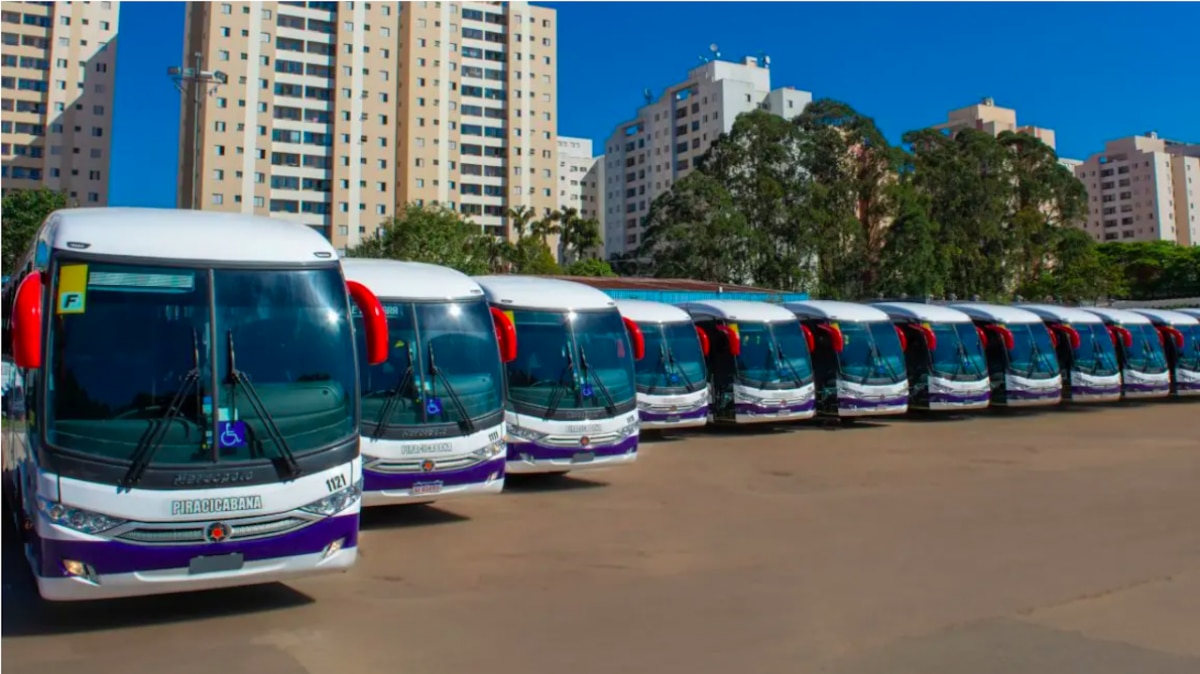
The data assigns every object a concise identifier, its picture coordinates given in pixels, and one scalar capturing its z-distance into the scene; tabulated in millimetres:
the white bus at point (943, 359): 20375
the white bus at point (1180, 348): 26734
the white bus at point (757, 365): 17625
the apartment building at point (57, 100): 88062
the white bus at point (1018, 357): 21766
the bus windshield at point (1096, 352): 23531
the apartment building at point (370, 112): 78625
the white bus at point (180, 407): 5344
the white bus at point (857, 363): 18984
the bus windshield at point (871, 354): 19031
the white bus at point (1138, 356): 24922
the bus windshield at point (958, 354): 20422
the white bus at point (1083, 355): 23453
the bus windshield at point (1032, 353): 21812
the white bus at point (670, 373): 15977
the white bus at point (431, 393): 8625
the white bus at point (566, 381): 10828
